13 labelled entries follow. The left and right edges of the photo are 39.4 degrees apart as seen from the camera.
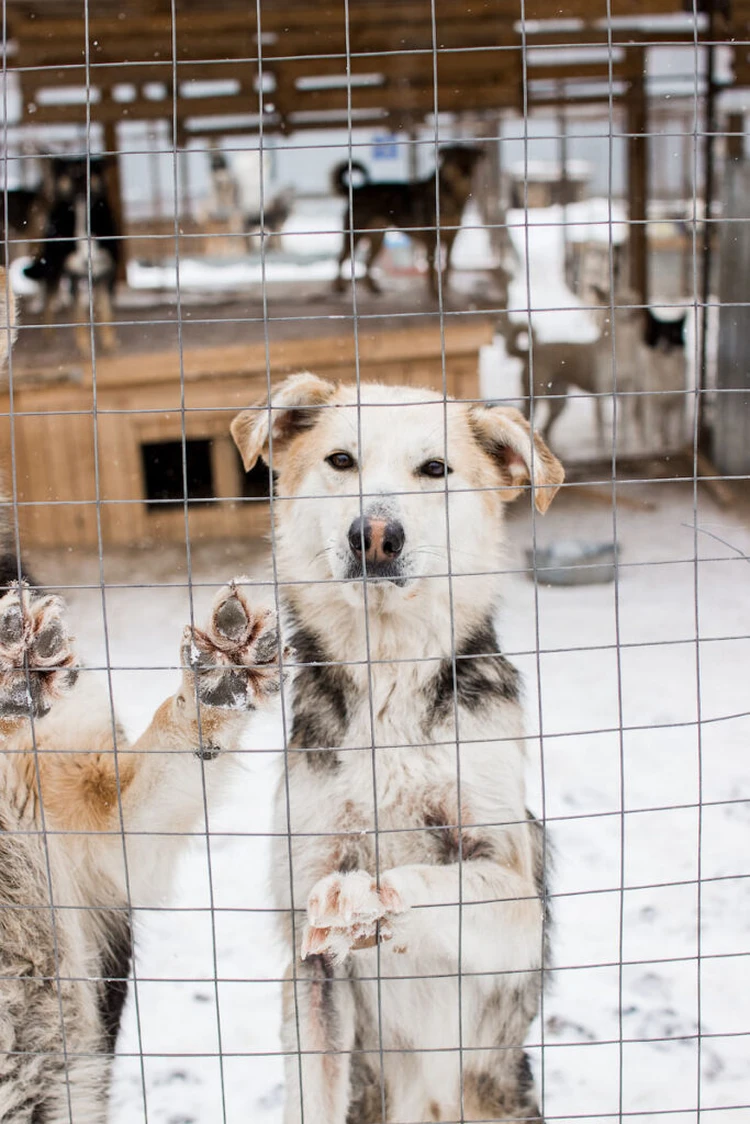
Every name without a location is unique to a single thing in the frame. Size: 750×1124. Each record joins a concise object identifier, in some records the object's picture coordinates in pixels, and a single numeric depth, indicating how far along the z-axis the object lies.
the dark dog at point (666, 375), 8.30
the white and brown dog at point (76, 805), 2.14
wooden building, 6.41
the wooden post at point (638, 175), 8.41
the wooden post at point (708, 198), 7.98
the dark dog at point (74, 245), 9.02
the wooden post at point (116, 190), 9.77
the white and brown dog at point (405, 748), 2.20
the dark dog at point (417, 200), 9.33
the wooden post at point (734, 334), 7.69
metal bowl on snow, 5.65
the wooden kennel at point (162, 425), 6.30
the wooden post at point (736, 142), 8.23
